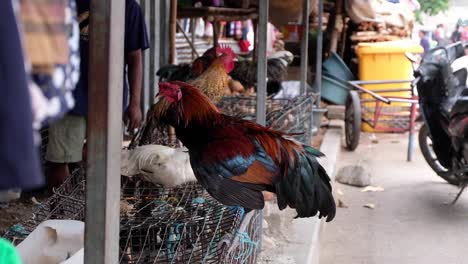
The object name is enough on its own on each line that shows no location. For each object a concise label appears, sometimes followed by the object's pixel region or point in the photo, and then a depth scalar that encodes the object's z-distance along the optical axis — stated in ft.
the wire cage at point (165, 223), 10.03
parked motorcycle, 22.66
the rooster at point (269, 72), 25.89
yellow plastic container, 38.04
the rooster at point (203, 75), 14.57
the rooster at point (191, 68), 19.88
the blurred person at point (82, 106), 13.10
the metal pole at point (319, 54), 33.73
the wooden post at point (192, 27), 42.22
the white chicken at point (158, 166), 11.47
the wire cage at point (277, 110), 19.94
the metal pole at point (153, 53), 22.75
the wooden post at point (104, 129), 5.52
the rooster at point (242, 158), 10.55
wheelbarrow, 30.53
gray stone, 25.68
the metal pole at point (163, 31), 24.23
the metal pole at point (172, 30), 23.02
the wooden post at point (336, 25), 37.86
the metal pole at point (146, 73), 22.18
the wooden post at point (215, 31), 28.44
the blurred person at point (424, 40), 61.01
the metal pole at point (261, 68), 13.88
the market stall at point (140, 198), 5.59
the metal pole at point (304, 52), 27.16
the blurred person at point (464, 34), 70.72
